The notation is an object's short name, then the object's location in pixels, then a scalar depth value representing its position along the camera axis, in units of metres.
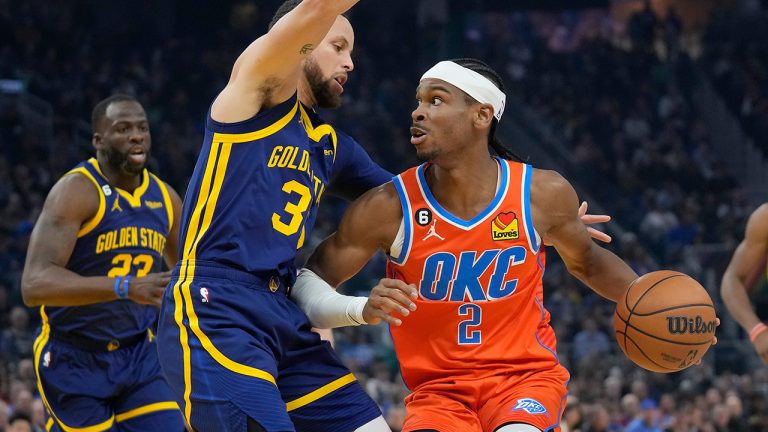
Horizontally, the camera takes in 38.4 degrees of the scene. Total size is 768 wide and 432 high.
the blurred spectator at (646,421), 11.50
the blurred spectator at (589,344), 13.09
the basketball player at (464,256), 4.35
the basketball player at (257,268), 3.78
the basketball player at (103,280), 5.41
